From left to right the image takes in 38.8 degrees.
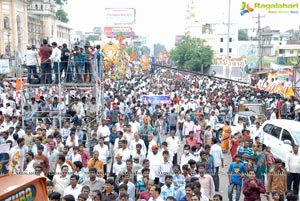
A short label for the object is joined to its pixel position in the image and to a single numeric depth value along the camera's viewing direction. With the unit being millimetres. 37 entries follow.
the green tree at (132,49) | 69469
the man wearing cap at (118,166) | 8383
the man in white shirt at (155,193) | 6766
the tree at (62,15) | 79000
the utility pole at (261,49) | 37619
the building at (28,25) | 47312
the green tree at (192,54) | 54094
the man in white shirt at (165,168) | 8648
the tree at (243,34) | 96562
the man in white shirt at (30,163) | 8386
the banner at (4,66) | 32962
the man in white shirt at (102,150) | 9539
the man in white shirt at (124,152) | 9242
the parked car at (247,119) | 14939
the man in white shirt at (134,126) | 11916
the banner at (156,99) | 18797
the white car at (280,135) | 11109
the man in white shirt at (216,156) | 9719
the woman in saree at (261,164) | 9141
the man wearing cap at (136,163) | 8530
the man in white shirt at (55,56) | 12030
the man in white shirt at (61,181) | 7551
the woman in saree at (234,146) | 10930
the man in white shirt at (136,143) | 9695
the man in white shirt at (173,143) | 10516
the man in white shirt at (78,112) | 13109
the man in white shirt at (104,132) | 11416
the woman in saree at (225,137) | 12992
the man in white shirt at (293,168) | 9109
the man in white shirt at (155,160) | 8789
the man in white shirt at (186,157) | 8977
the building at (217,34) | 75625
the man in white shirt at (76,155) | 9031
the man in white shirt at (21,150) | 8785
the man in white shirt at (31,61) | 12703
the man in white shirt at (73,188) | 7195
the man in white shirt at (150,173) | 7966
